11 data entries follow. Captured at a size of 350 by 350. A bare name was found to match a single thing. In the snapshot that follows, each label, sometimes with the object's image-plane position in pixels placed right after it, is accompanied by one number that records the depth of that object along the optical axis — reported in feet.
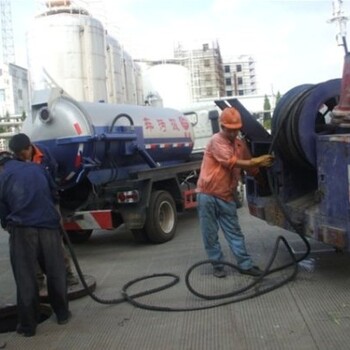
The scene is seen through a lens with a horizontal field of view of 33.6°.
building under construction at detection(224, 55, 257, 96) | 415.64
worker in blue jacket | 16.34
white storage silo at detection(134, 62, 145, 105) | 99.04
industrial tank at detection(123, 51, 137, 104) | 88.82
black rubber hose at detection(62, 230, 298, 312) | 17.61
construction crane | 348.63
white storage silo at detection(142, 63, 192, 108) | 146.28
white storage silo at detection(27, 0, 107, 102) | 70.59
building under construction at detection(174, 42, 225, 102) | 298.76
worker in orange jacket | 20.39
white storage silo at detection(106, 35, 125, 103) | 78.54
